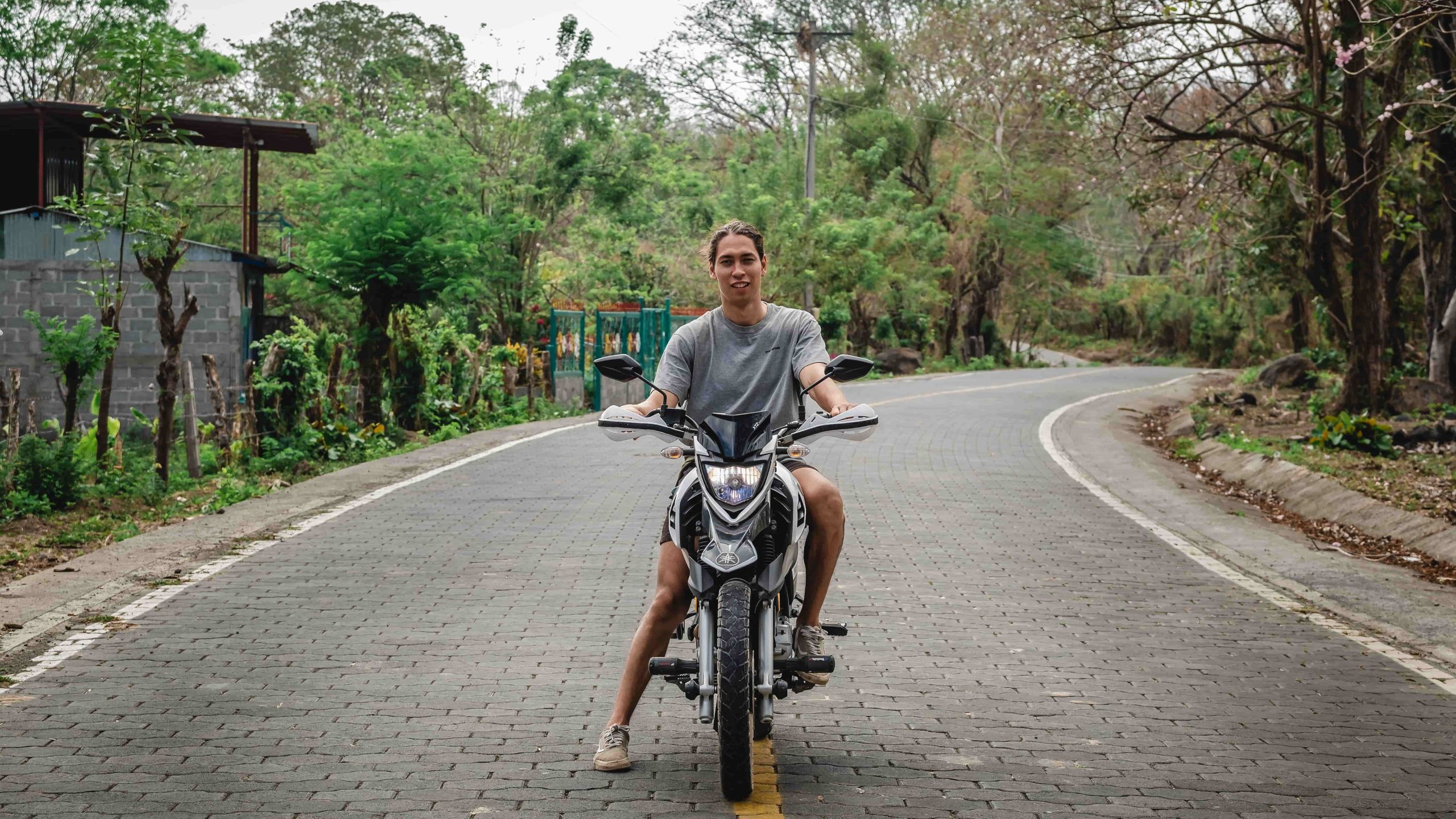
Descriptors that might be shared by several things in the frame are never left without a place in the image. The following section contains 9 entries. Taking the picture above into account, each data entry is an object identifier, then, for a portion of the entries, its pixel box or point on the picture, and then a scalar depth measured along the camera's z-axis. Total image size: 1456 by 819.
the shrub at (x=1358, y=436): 16.61
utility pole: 39.28
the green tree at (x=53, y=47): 34.94
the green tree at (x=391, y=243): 20.81
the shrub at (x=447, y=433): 20.60
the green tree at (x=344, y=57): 46.62
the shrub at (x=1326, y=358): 32.09
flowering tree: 17.88
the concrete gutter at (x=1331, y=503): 11.59
